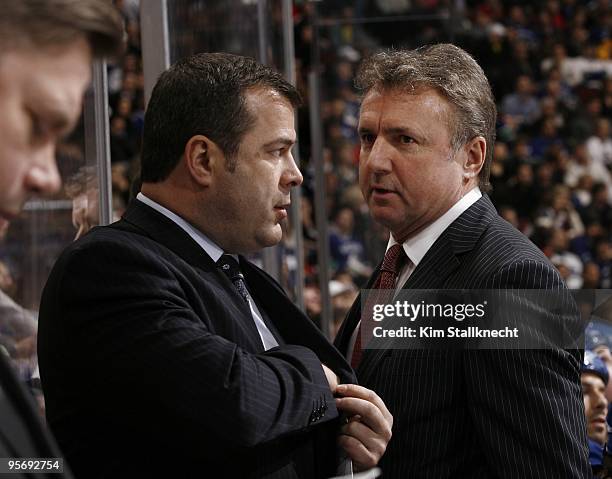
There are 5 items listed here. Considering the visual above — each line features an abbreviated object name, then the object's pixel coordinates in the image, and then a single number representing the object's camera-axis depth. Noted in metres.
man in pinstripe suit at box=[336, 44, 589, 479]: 1.72
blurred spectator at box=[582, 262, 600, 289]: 9.39
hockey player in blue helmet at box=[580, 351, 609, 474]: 2.44
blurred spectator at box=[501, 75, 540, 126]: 11.32
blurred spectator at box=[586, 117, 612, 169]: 10.88
